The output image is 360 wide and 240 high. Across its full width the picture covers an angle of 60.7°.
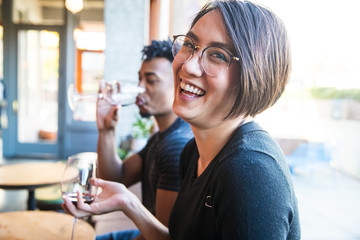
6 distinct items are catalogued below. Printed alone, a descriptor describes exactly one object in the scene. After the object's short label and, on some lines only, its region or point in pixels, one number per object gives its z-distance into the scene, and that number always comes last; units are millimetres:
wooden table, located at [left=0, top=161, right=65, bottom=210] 2361
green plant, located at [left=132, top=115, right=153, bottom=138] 3699
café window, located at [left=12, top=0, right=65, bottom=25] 5762
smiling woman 662
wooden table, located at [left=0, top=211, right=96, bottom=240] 1391
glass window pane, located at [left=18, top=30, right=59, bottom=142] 5766
